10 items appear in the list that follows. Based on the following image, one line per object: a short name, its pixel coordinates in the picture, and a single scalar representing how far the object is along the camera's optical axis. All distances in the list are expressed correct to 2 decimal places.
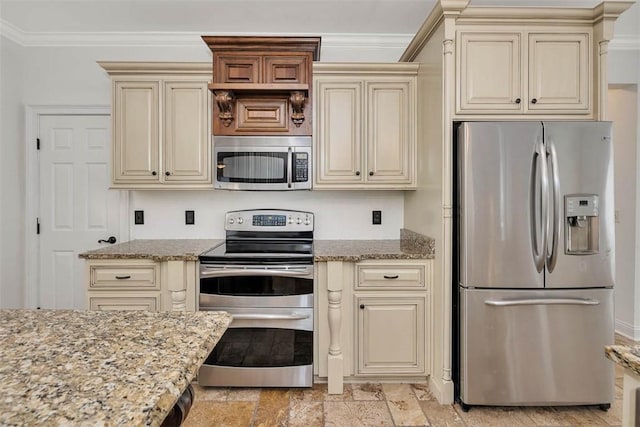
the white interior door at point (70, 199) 3.00
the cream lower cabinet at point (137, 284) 2.28
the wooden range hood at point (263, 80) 2.54
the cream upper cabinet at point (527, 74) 2.10
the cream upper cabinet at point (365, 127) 2.54
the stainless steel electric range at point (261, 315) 2.26
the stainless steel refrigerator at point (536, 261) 1.99
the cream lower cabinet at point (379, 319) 2.30
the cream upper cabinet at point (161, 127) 2.56
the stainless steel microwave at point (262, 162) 2.60
